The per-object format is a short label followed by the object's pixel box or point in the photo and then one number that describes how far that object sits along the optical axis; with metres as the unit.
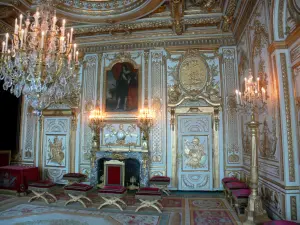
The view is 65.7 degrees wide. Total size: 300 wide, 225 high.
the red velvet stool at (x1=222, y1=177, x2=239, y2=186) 6.11
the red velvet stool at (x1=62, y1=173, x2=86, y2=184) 6.88
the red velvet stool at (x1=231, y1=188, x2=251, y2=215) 4.58
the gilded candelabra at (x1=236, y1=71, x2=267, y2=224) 4.00
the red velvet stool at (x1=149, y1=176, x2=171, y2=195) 6.45
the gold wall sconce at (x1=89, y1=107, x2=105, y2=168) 7.49
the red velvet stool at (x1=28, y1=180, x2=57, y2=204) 5.89
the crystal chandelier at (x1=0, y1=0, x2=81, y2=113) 4.16
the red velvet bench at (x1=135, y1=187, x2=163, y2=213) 5.12
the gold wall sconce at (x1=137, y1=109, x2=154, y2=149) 7.27
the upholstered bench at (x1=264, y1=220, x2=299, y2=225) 3.05
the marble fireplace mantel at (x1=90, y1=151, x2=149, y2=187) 7.16
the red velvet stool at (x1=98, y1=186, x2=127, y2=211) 5.22
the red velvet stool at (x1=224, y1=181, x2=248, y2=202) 5.27
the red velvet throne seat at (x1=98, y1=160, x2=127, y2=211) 7.21
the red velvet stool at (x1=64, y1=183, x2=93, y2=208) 5.60
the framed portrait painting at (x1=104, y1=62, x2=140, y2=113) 7.75
